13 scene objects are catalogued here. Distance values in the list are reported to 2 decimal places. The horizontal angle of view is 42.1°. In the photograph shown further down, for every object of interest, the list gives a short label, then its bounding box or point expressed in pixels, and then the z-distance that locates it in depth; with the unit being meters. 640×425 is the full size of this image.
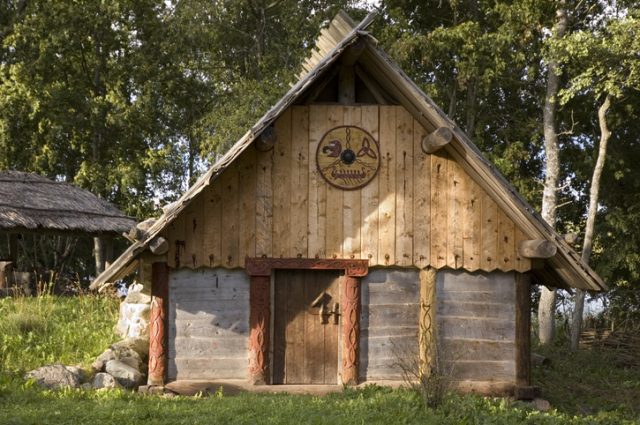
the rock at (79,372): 12.08
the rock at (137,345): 13.04
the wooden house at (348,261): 11.70
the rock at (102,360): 12.50
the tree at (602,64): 17.62
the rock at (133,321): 14.00
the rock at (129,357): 12.51
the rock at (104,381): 11.75
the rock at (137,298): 14.48
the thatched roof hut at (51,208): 20.62
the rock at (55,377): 11.79
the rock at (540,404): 11.83
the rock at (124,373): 11.99
